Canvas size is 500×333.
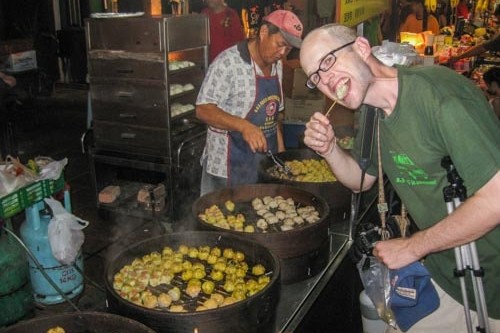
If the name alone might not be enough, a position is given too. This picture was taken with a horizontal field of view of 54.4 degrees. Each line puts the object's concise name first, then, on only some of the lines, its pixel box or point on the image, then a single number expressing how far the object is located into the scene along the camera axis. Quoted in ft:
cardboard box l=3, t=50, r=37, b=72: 41.70
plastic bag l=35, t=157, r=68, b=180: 14.97
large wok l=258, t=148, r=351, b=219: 13.34
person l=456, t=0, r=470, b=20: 56.85
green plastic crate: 13.33
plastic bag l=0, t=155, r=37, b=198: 13.62
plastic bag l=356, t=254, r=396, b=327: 10.27
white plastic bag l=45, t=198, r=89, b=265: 14.43
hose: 12.50
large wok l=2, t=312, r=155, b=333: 7.80
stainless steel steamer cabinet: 20.30
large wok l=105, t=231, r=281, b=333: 7.61
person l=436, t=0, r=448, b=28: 50.35
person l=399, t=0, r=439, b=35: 38.58
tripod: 8.55
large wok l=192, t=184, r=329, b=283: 10.28
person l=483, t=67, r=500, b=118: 27.35
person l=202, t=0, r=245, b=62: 27.73
